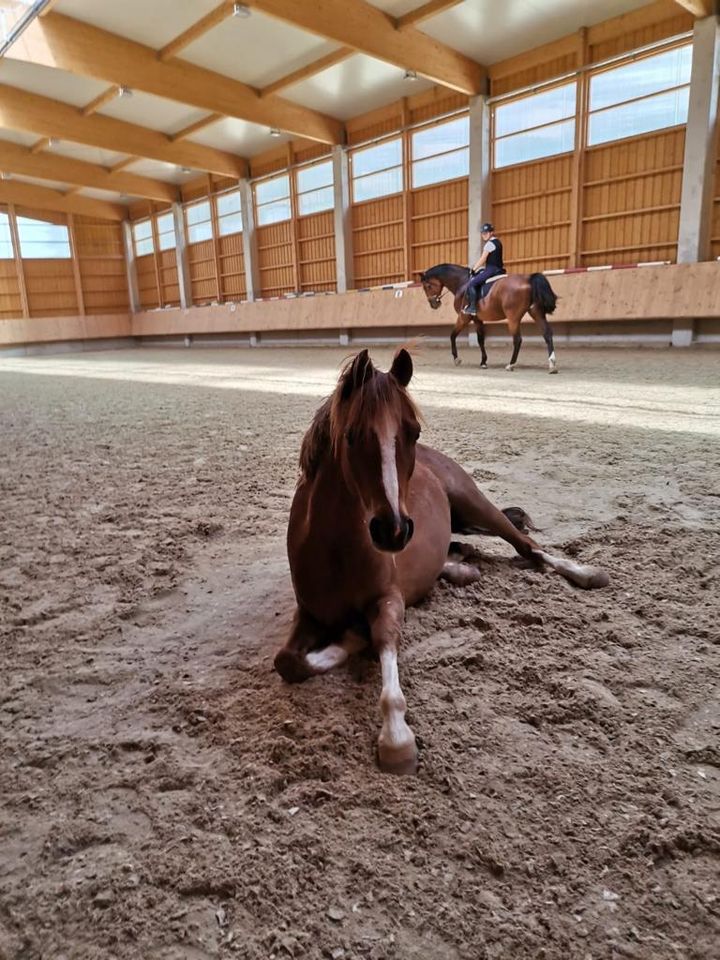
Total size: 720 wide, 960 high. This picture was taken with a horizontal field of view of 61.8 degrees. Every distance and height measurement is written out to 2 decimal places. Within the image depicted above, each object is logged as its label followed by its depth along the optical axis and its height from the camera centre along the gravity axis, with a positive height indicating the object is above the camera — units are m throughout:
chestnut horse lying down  1.73 -0.69
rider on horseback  12.26 +1.32
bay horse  11.55 +0.68
